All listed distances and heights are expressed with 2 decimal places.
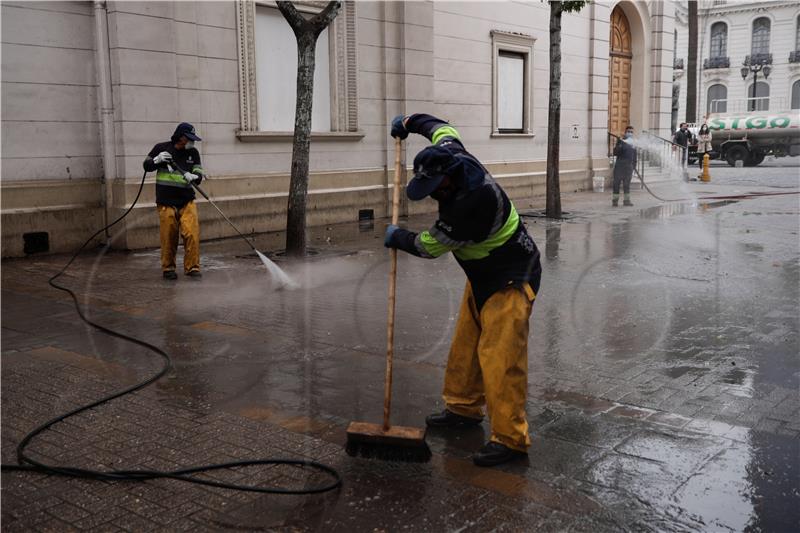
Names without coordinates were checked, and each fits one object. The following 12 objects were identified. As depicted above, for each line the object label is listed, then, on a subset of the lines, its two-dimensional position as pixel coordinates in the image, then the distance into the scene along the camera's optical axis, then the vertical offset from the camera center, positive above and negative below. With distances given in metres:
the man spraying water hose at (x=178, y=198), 9.18 -0.41
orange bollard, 25.10 -0.58
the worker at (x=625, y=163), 18.86 -0.11
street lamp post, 48.99 +5.80
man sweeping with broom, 3.88 -0.51
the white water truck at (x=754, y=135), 32.56 +0.90
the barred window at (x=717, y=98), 55.91 +4.18
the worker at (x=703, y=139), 32.94 +0.78
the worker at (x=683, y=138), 26.78 +0.70
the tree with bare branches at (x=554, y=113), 14.28 +0.86
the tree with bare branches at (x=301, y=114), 10.39 +0.64
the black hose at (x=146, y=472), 3.70 -1.48
